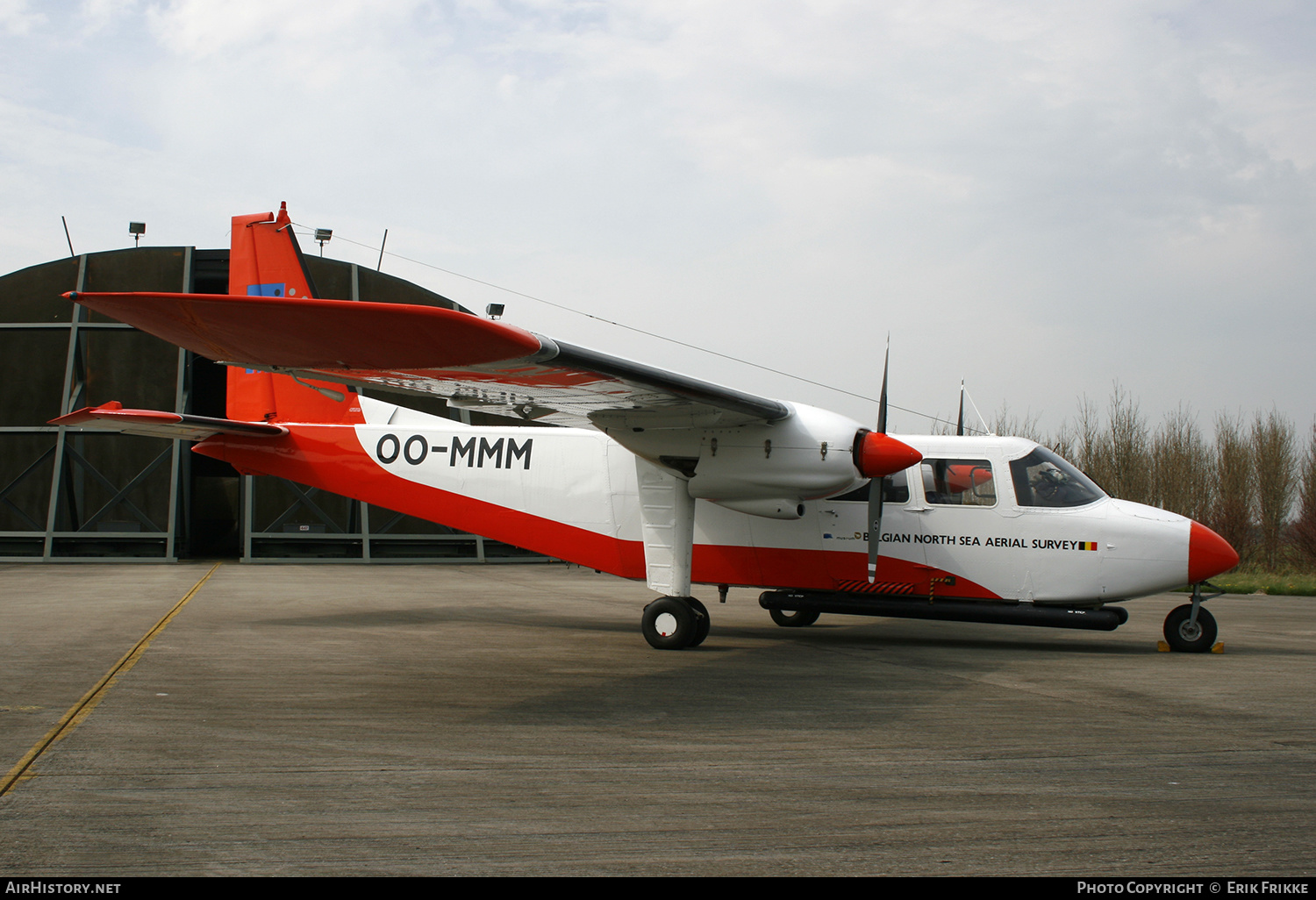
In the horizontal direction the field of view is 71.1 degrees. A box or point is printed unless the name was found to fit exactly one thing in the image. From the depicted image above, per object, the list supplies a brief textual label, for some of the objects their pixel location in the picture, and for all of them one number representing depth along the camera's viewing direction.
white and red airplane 9.22
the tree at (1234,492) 31.61
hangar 22.59
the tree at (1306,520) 30.67
